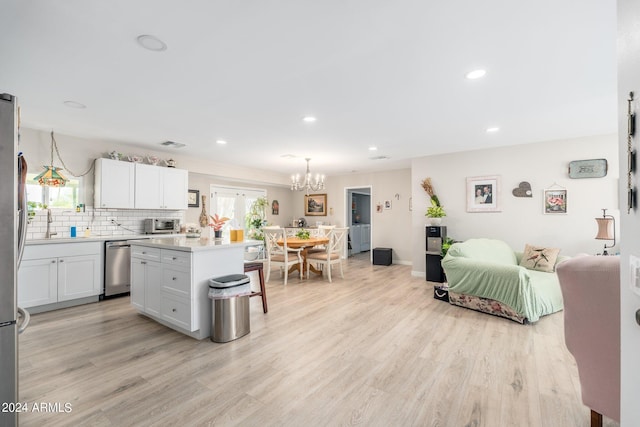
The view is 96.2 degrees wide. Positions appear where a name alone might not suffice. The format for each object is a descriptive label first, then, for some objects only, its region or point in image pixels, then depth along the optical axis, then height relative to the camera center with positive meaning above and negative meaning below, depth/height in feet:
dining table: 17.28 -1.61
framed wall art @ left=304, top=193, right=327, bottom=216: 27.58 +1.14
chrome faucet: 13.28 -0.46
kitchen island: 8.88 -1.96
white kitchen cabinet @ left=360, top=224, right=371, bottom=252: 30.50 -2.32
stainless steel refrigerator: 4.08 -0.62
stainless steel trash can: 8.87 -2.86
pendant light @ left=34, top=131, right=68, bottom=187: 12.52 +1.70
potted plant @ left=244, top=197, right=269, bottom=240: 24.94 -0.14
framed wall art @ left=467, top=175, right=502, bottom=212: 16.20 +1.33
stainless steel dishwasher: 13.61 -2.46
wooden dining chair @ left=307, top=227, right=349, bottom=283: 17.42 -2.40
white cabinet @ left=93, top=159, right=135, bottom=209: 14.28 +1.67
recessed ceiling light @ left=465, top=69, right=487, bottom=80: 7.83 +3.96
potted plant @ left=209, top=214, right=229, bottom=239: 10.75 -0.36
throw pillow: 12.91 -1.95
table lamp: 12.22 -0.55
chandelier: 18.58 +2.24
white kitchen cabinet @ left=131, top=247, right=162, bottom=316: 9.96 -2.29
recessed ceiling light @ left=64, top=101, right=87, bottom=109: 9.93 +3.96
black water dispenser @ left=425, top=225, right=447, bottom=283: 16.79 -2.09
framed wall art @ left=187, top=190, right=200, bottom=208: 20.40 +1.31
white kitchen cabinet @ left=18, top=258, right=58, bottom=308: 11.30 -2.65
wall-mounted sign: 13.71 +2.34
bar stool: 11.33 -2.09
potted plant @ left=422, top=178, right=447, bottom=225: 16.99 +0.50
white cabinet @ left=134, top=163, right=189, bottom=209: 15.57 +1.68
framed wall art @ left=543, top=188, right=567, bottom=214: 14.56 +0.79
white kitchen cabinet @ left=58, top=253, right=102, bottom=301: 12.34 -2.64
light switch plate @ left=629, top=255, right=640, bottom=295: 2.77 -0.57
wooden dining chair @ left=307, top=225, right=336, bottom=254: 19.39 -1.38
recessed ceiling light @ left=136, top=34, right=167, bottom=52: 6.39 +3.99
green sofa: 10.44 -2.72
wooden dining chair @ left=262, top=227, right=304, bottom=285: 16.72 -2.13
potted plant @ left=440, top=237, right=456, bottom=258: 16.13 -1.60
